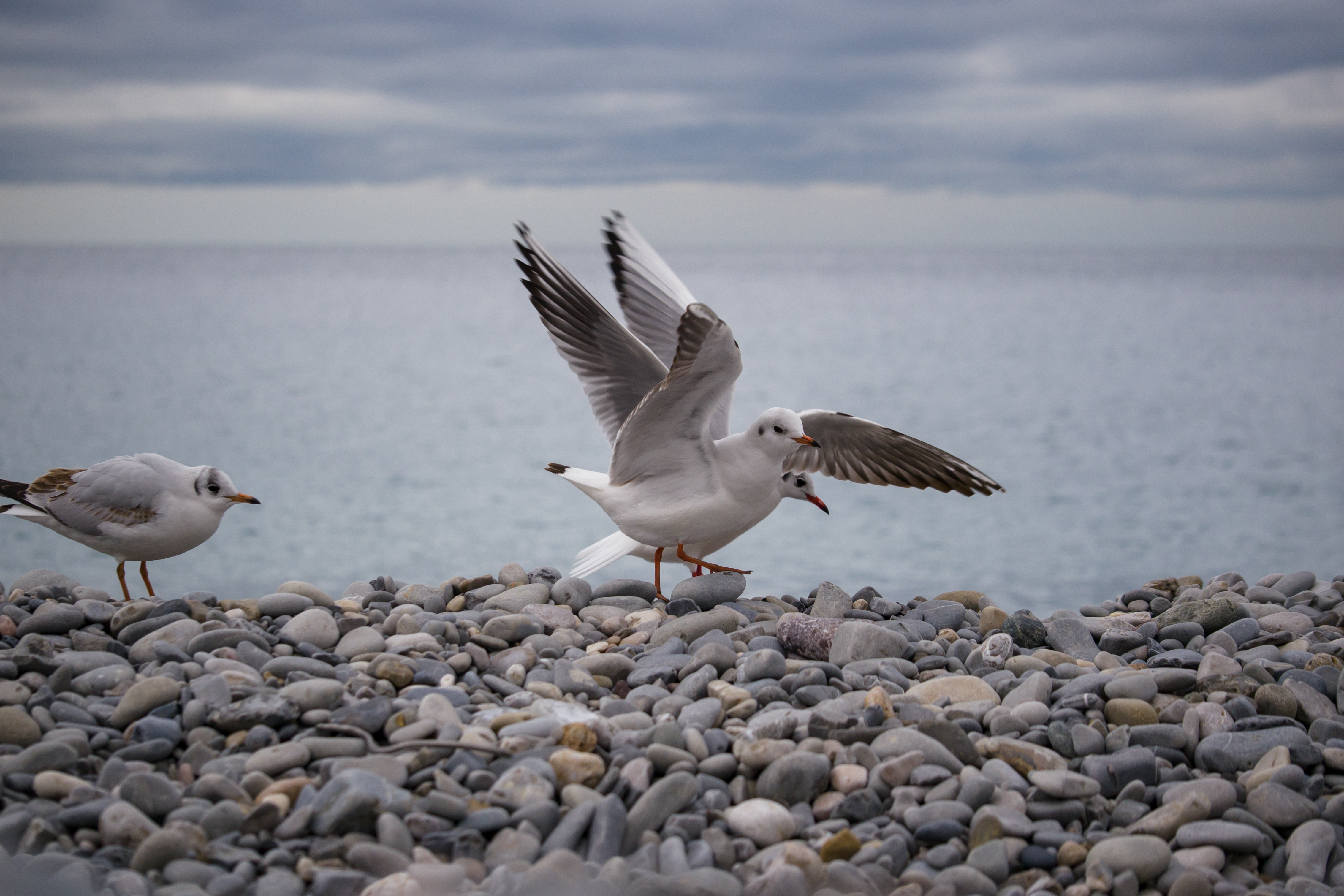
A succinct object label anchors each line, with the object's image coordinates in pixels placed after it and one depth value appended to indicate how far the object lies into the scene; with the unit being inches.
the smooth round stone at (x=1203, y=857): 122.0
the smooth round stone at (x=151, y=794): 118.2
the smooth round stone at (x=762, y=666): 151.0
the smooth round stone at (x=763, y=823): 121.3
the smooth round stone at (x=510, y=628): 167.0
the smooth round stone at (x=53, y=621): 159.8
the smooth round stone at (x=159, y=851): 111.3
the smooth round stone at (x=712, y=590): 186.9
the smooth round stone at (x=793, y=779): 126.8
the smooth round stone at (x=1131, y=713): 145.6
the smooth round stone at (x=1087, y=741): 138.9
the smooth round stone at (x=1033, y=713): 144.4
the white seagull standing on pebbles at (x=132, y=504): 184.5
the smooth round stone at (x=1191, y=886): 118.6
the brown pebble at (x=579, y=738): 129.0
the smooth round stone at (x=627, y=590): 199.8
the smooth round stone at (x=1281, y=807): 129.0
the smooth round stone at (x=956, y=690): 151.8
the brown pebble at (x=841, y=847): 118.1
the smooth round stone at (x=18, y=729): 129.6
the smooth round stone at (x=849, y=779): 128.3
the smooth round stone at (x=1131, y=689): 150.0
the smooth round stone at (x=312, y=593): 181.5
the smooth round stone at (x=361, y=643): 157.2
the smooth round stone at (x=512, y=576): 202.2
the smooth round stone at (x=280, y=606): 174.9
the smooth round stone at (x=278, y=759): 124.5
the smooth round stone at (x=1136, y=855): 120.1
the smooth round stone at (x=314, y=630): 160.7
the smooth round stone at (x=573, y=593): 190.4
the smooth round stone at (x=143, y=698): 134.0
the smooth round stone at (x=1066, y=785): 129.0
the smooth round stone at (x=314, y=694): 135.1
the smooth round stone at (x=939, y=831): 121.7
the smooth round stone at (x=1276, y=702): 148.9
